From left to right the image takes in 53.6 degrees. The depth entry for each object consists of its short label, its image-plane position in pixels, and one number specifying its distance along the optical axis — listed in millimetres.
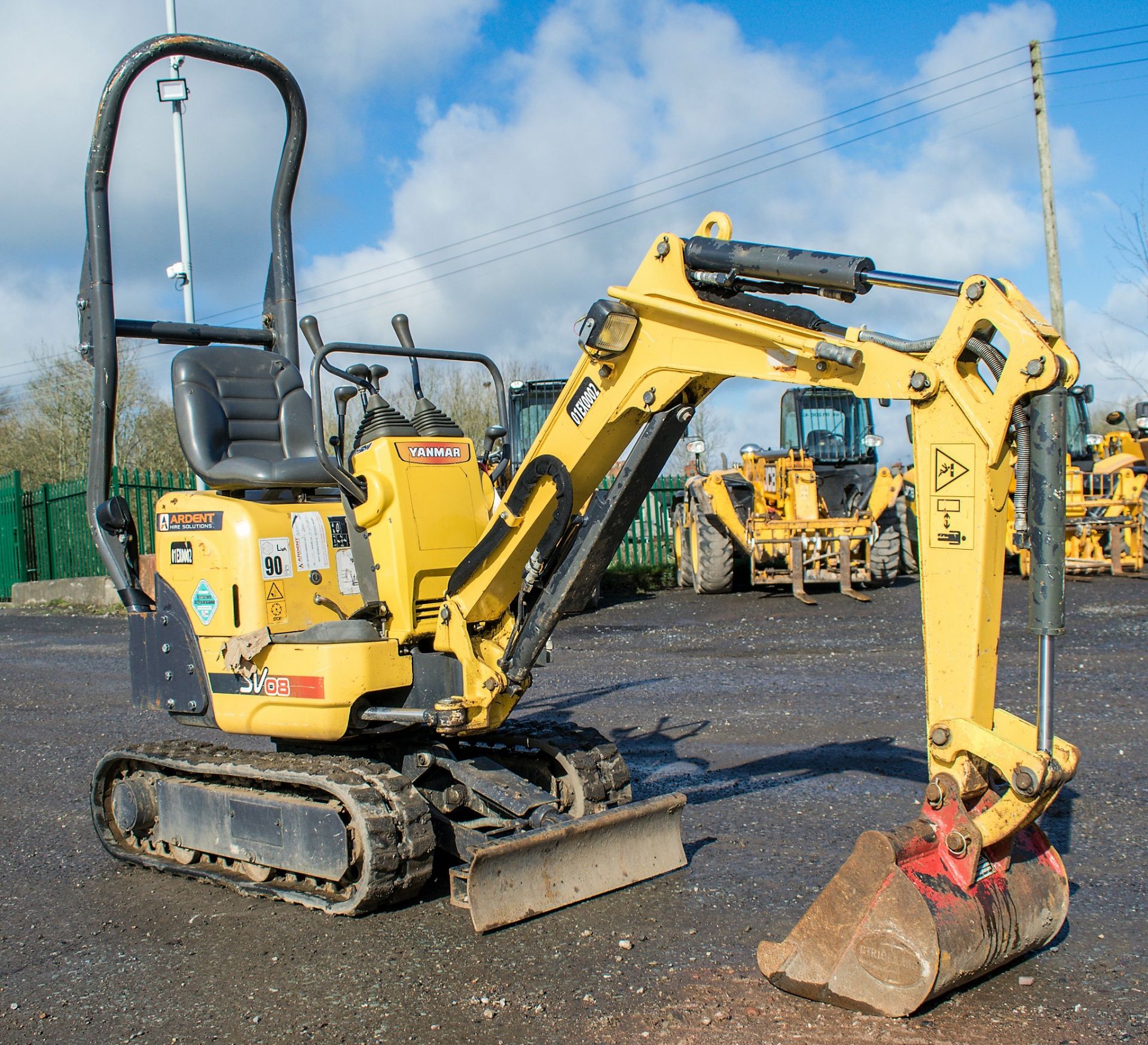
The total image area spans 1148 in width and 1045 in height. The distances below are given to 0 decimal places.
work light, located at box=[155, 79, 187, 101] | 14758
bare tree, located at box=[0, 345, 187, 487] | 29453
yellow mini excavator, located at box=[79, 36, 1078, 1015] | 3498
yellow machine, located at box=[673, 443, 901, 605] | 15148
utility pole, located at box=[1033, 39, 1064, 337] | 21344
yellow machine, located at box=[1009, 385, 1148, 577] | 15656
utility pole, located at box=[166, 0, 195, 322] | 17047
